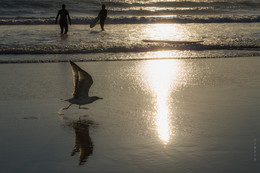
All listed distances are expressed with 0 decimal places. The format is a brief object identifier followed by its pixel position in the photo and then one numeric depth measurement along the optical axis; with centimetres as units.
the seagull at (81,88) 657
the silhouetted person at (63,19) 1883
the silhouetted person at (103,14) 2123
